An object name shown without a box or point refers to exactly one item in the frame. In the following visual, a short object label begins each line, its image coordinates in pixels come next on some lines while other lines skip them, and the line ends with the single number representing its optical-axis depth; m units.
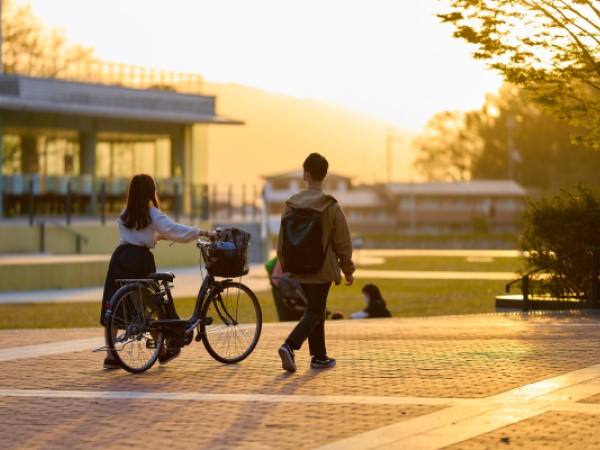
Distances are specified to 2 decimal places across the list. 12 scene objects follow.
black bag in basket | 11.55
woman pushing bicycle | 11.74
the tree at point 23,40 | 63.38
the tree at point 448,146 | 136.75
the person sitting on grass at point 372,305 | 19.81
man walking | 11.35
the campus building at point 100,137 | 45.75
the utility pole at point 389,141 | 139.62
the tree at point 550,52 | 20.03
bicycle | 11.51
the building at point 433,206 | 120.94
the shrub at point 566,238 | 20.23
